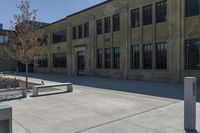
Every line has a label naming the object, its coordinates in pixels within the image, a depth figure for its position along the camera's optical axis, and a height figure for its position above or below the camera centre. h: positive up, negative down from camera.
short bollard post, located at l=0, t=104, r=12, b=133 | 2.67 -0.94
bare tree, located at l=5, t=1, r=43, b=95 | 12.34 +2.31
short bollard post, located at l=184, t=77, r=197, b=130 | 4.13 -1.07
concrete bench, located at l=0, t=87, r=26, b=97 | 8.54 -1.46
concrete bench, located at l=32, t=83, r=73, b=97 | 8.79 -1.38
